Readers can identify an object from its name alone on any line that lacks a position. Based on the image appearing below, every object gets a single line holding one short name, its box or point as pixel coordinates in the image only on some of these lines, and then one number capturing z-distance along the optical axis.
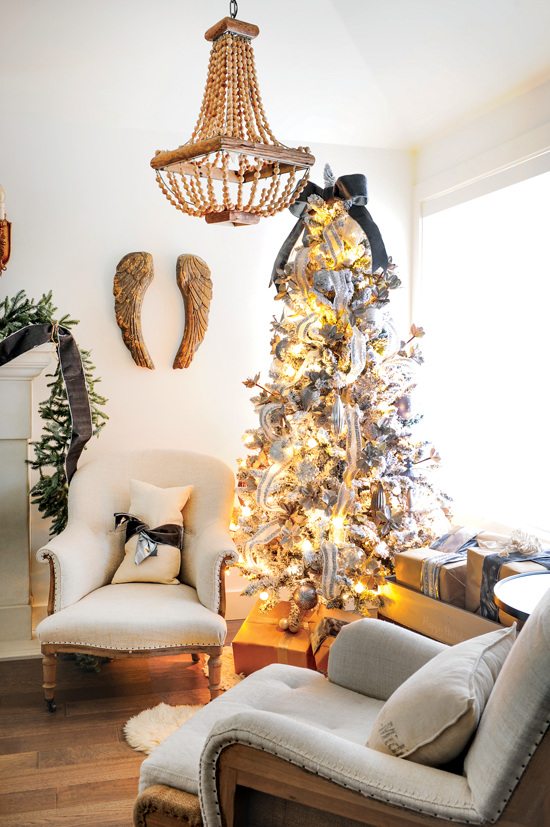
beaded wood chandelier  1.69
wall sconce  3.04
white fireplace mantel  3.06
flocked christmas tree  2.69
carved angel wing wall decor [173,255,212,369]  3.44
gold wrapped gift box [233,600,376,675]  2.67
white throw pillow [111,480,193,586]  2.83
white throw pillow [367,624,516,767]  1.18
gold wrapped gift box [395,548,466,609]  2.42
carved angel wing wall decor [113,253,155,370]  3.35
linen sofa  1.05
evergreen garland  2.97
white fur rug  2.33
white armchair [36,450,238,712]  2.46
